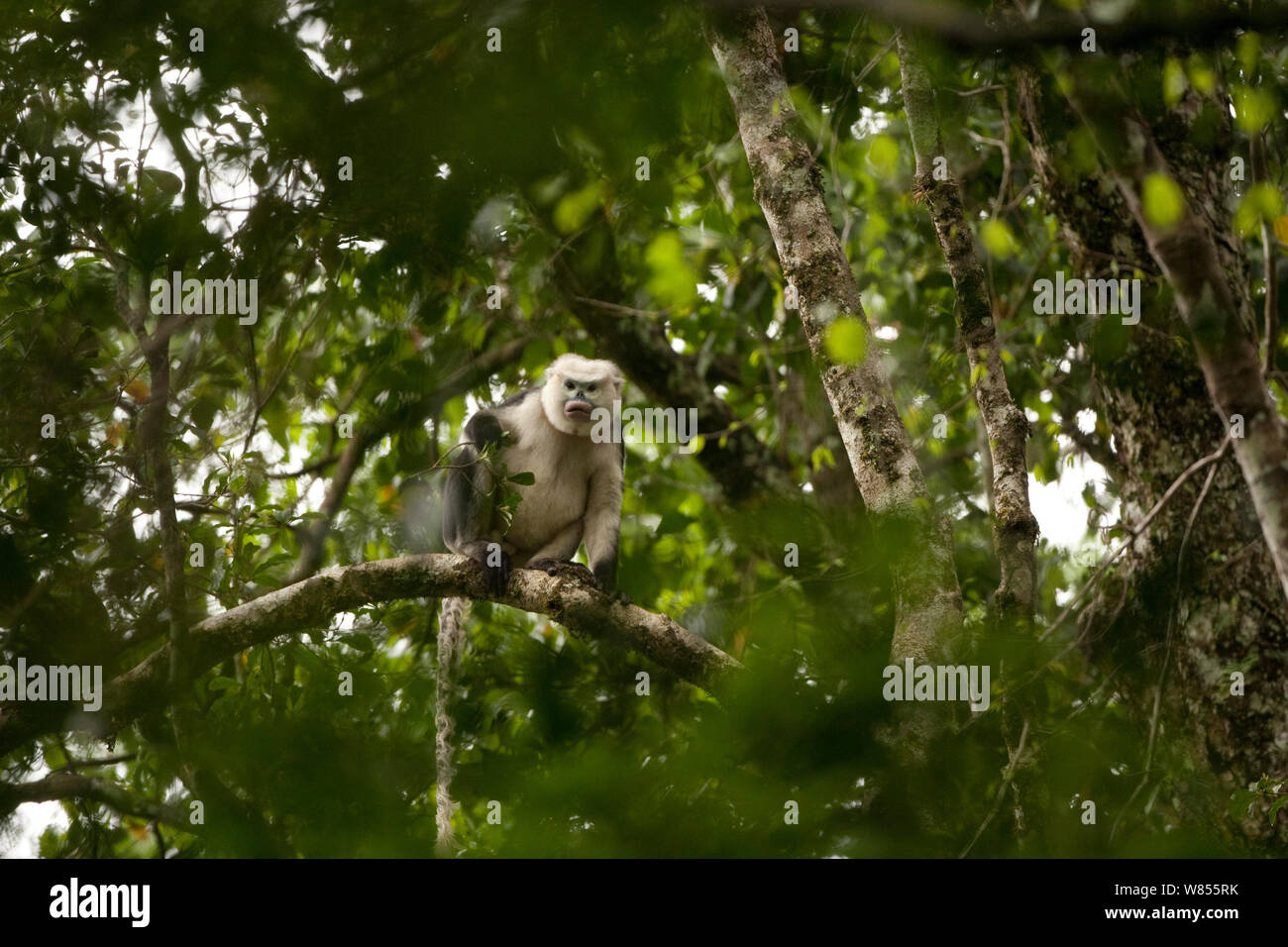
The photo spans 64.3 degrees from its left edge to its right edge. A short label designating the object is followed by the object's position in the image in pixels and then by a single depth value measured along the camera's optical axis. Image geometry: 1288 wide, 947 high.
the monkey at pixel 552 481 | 5.43
